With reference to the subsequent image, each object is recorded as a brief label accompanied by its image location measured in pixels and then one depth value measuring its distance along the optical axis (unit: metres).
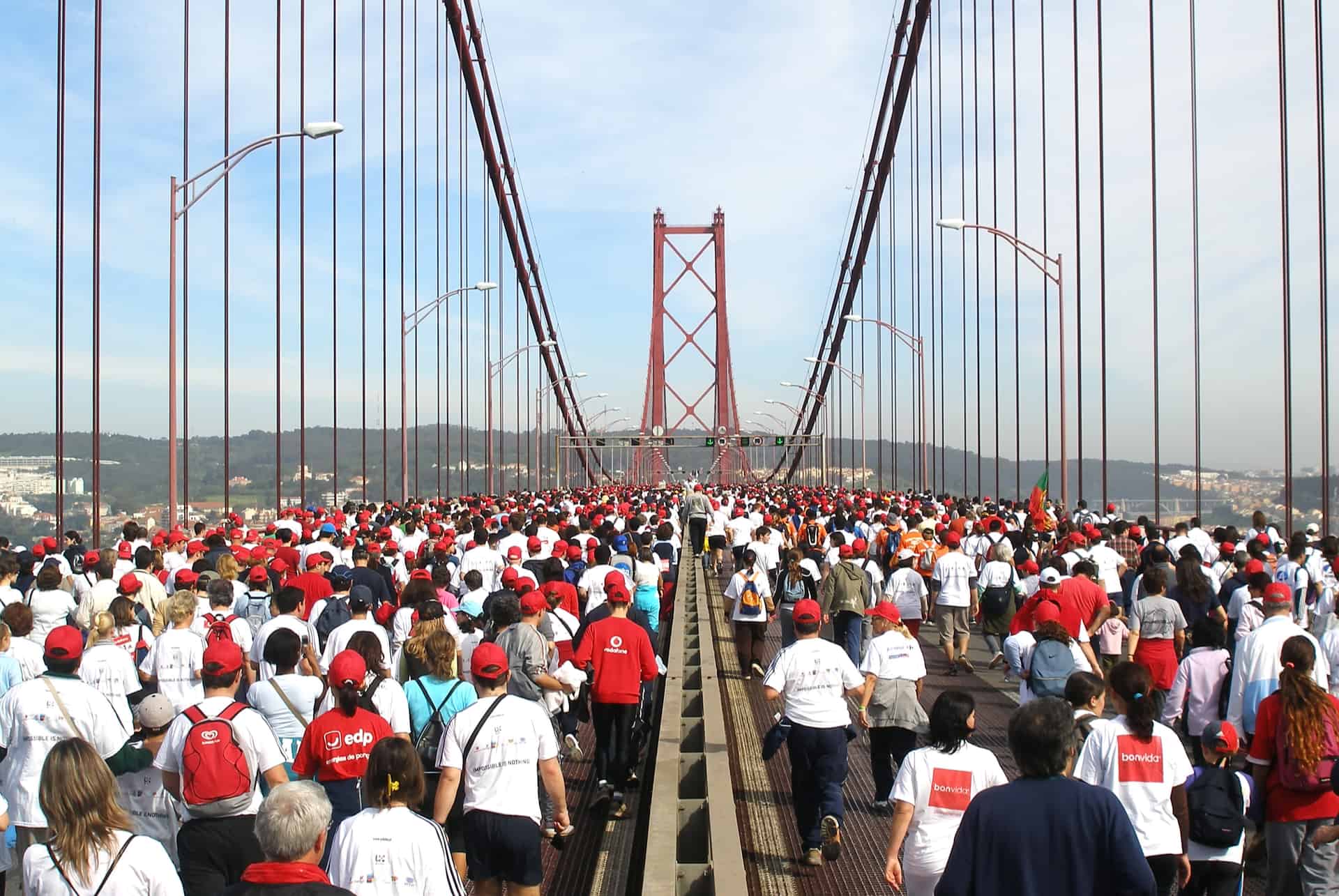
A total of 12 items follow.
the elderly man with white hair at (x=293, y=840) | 3.21
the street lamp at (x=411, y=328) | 34.56
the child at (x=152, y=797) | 4.95
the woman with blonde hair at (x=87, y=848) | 3.47
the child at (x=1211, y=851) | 4.77
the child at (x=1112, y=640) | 9.39
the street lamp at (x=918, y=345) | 40.19
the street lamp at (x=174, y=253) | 19.27
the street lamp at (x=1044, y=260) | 24.58
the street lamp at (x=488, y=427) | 45.59
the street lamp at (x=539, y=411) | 51.14
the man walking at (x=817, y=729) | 6.53
